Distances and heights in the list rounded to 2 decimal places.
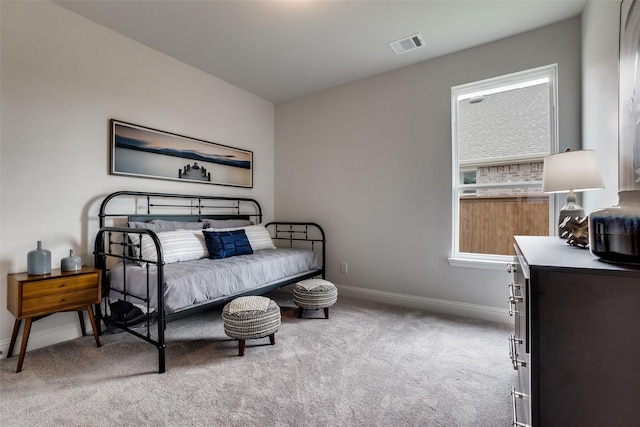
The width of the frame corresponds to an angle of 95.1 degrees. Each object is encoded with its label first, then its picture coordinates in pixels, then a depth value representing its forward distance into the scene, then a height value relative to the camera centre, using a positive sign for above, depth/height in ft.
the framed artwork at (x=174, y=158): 8.96 +1.99
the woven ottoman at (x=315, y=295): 9.05 -2.58
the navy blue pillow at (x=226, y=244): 9.31 -1.02
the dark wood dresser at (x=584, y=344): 2.17 -1.02
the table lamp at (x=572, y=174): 5.03 +0.68
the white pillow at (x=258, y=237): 11.02 -0.92
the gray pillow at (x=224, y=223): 10.99 -0.38
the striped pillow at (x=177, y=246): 8.04 -0.95
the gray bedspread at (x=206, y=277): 6.78 -1.72
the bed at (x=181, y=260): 6.84 -1.42
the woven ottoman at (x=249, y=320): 6.88 -2.56
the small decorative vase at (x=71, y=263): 7.25 -1.25
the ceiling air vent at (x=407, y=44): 8.93 +5.32
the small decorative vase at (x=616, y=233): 2.37 -0.18
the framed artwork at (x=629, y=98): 3.60 +1.52
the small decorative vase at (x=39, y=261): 6.72 -1.10
